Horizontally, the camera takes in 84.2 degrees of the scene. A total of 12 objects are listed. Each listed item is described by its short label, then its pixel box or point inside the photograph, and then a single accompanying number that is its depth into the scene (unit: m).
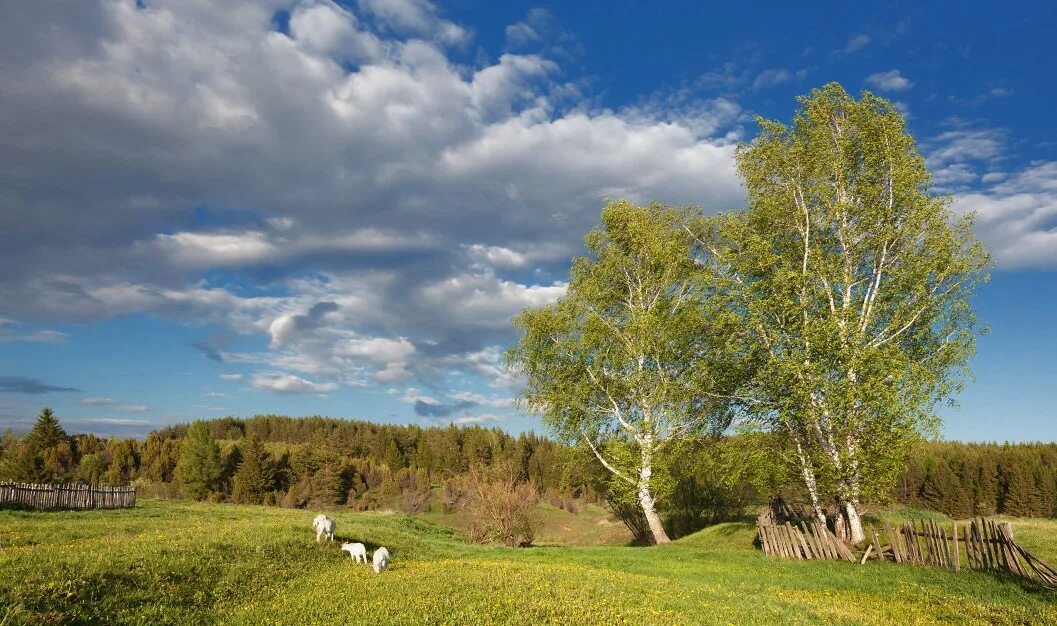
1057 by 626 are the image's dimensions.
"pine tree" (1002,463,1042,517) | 85.94
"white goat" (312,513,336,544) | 19.39
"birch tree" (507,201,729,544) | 33.47
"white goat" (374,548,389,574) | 16.62
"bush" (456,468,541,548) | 36.50
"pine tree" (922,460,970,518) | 91.31
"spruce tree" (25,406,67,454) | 78.12
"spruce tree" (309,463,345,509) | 92.44
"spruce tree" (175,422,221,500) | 87.38
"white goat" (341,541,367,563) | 18.05
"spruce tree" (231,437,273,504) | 88.95
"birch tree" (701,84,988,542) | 24.78
